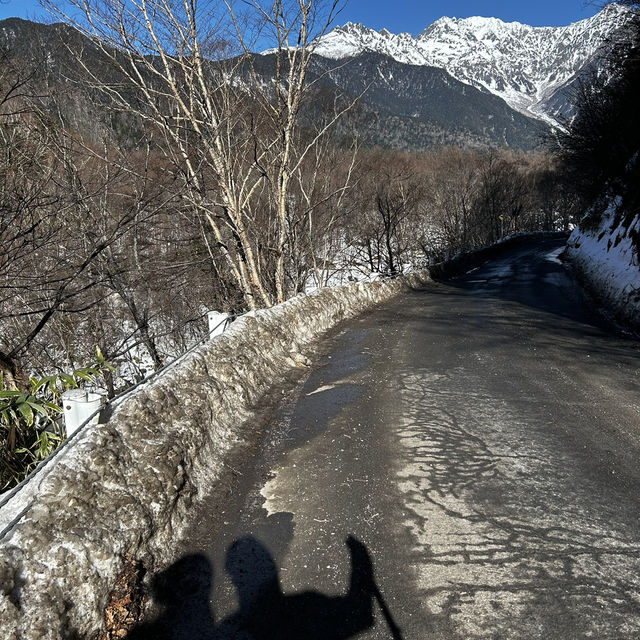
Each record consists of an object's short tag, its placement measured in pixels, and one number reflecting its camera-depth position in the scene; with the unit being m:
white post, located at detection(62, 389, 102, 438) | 3.25
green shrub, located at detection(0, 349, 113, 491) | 3.46
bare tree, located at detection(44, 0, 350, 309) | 8.42
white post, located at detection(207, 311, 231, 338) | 6.74
